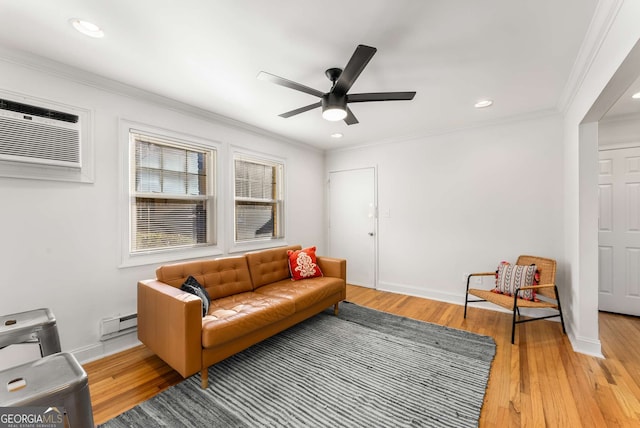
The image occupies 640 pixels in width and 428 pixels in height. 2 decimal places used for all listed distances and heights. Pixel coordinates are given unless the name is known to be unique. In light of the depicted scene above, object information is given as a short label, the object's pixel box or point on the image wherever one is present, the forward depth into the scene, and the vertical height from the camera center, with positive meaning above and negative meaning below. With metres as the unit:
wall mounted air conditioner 1.99 +0.64
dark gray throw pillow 2.30 -0.67
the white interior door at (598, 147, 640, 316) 3.24 -0.22
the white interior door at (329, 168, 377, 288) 4.64 -0.14
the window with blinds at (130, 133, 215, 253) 2.80 +0.23
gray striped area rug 1.71 -1.29
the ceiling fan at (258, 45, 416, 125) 1.87 +0.95
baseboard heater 2.42 -1.03
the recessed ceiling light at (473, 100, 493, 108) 2.97 +1.24
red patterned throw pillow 3.44 -0.67
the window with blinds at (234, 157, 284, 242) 3.84 +0.23
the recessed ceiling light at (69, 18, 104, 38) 1.75 +1.26
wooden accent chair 2.68 -0.88
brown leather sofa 1.96 -0.84
